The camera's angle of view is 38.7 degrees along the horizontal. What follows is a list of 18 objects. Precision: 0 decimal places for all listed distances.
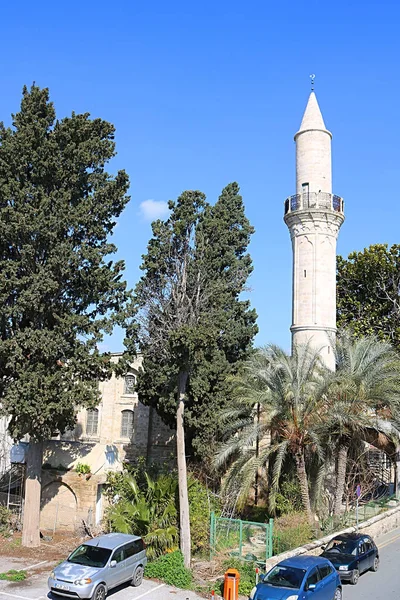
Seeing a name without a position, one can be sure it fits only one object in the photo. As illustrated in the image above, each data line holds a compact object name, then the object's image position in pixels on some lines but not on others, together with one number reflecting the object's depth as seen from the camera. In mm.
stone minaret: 30078
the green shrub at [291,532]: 18375
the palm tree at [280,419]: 21219
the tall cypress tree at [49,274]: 21172
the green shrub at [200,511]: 19831
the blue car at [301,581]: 13398
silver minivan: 15047
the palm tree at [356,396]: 21953
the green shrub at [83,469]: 25595
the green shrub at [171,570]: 17094
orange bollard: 15055
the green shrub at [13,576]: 17578
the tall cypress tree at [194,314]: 20188
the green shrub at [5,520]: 23672
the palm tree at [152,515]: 19422
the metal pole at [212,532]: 19219
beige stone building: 25609
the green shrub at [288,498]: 22484
